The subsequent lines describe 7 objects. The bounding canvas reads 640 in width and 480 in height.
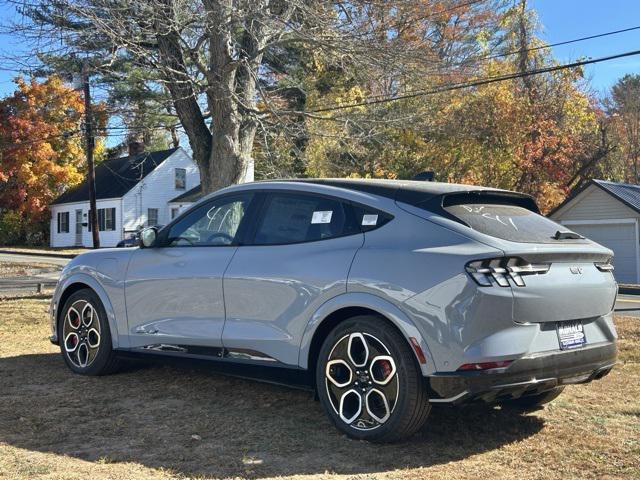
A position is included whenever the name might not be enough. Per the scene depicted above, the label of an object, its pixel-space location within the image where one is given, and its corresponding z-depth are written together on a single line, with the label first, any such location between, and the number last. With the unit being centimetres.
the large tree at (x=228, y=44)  1119
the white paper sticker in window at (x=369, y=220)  455
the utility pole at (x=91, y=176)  2089
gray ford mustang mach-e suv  400
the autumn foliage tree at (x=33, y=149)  4103
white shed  2830
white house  4125
